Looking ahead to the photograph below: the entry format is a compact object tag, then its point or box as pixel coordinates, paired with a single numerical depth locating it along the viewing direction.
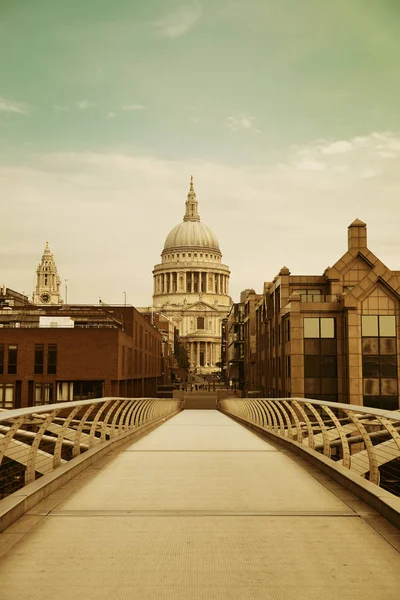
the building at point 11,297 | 111.40
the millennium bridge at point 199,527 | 6.08
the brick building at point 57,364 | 54.22
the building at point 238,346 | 96.88
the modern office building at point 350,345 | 46.16
